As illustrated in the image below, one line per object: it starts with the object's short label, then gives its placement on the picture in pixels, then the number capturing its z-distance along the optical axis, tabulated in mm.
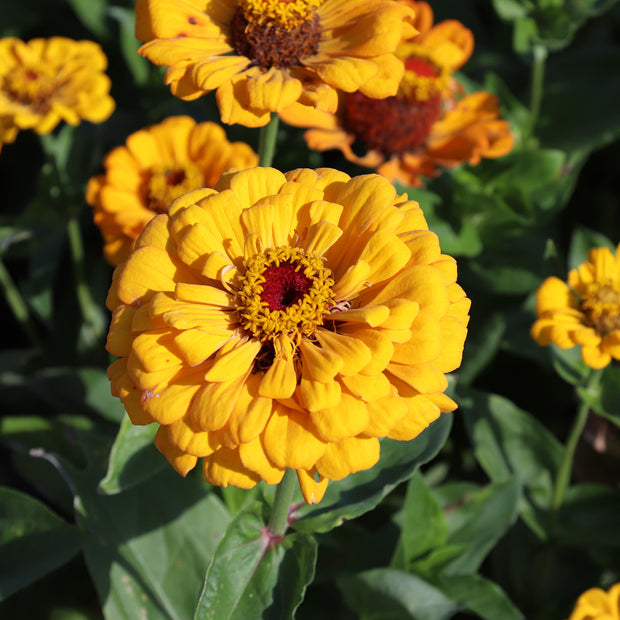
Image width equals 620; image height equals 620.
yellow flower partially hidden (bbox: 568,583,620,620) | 512
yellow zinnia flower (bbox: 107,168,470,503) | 441
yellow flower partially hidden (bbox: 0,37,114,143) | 574
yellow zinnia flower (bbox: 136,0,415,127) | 484
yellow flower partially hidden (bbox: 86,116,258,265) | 561
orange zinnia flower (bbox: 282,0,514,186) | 574
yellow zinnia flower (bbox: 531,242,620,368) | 527
